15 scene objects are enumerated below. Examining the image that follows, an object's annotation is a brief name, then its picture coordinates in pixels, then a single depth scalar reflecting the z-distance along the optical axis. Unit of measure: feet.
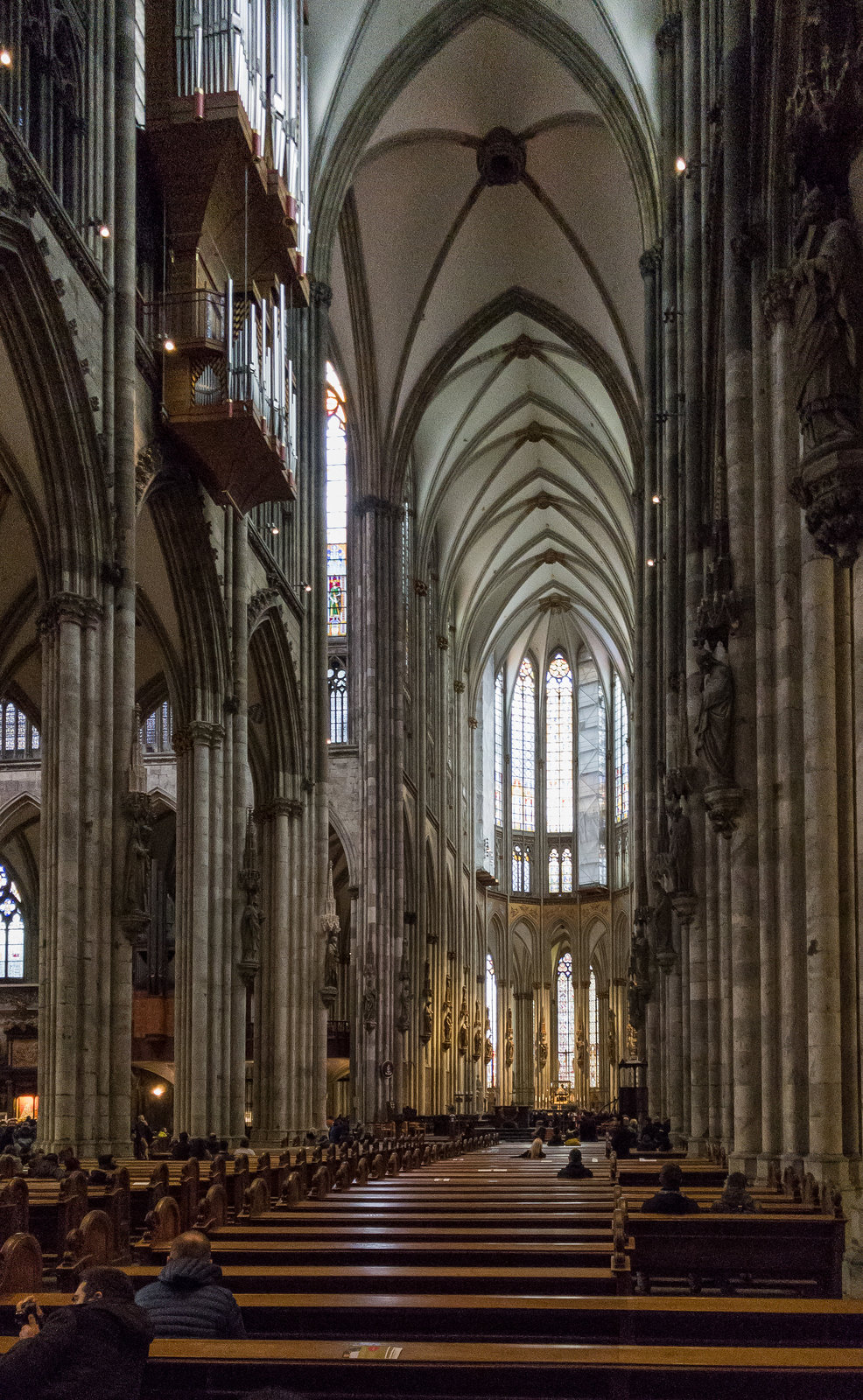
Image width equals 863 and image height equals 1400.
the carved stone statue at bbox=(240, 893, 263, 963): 81.15
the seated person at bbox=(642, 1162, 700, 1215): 30.50
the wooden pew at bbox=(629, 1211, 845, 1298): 27.55
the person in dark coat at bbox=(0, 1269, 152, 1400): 13.19
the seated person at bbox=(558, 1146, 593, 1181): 52.31
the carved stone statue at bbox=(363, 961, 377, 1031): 127.24
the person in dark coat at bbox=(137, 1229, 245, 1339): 17.11
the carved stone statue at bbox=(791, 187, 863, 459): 22.75
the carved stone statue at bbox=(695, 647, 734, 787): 44.98
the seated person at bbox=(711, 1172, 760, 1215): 31.24
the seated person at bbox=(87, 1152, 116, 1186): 41.29
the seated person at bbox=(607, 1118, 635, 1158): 66.95
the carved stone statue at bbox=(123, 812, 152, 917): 60.34
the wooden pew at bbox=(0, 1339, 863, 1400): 13.98
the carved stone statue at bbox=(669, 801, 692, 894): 66.44
